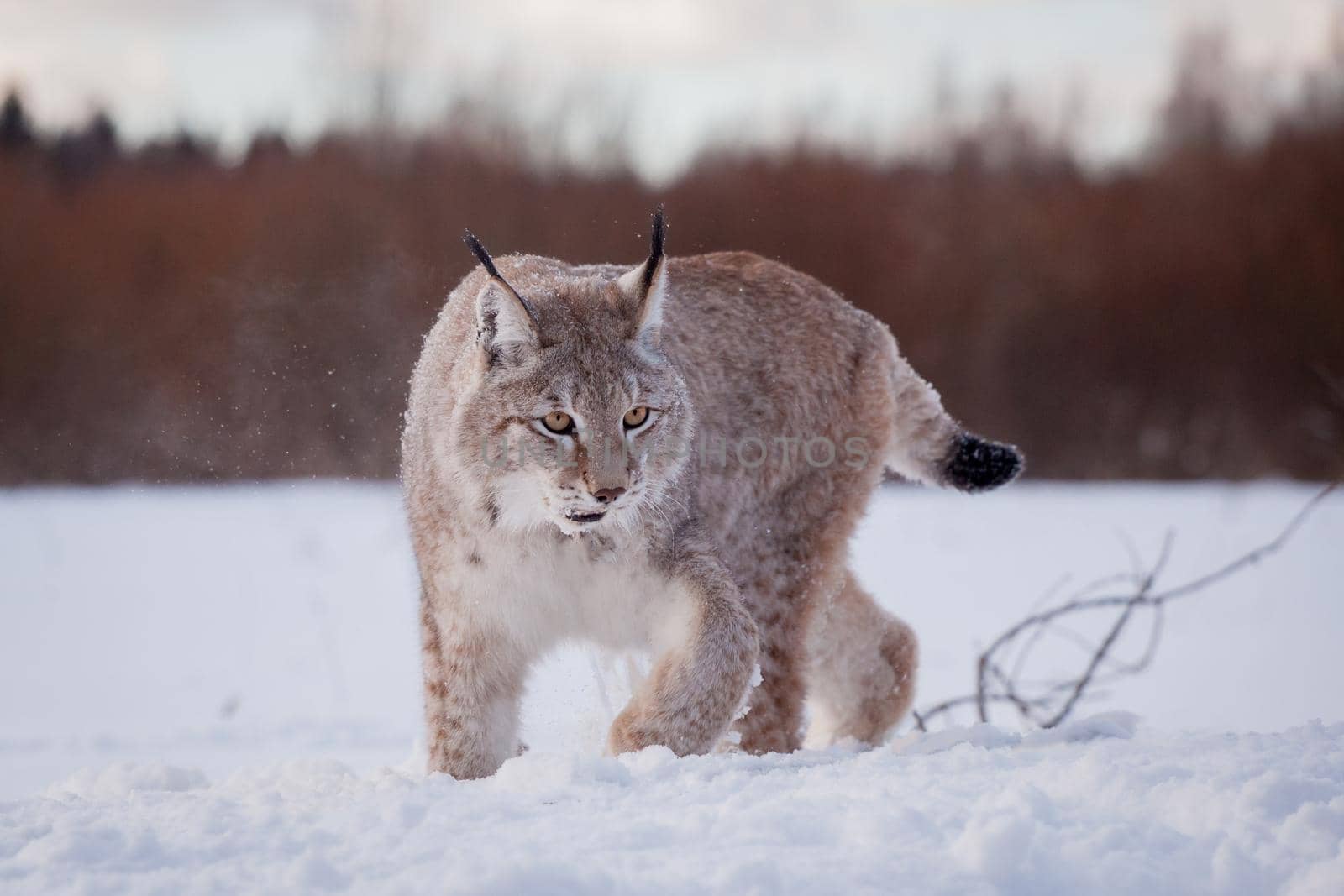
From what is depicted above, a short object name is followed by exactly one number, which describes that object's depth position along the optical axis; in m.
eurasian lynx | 6.78
